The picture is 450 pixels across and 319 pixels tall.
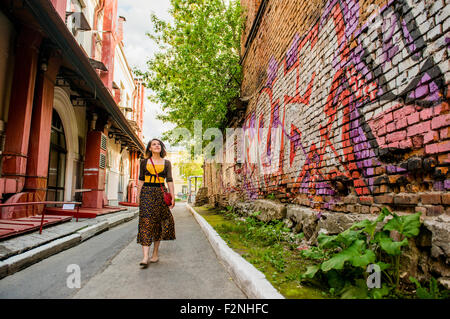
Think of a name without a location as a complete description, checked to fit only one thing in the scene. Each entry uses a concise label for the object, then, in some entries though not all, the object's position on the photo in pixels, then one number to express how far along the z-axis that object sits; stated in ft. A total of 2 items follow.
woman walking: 12.89
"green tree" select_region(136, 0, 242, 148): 35.83
